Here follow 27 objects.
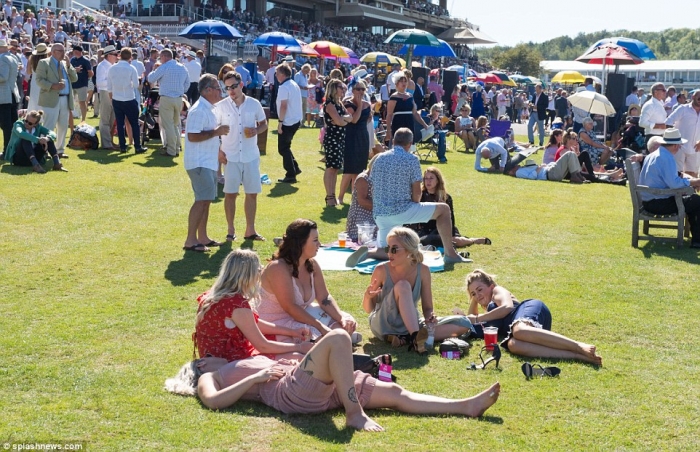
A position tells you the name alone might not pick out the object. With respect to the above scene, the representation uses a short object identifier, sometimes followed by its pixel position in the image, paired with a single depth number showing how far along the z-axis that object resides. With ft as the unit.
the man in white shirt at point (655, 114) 51.93
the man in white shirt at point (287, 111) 44.52
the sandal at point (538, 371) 18.93
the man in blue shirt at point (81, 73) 55.67
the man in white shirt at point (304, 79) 72.54
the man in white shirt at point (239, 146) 31.91
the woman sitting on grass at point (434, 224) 31.71
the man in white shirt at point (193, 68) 64.23
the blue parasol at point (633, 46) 81.51
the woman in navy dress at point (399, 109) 49.26
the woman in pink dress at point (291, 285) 19.74
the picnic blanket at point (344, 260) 29.40
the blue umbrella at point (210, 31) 71.10
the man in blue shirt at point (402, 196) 29.96
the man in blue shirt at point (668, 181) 34.60
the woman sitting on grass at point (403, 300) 20.83
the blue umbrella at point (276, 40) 88.43
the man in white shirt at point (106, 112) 52.65
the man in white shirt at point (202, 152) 29.66
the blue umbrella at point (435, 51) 92.02
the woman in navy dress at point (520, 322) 20.25
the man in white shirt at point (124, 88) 49.49
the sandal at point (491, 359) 19.58
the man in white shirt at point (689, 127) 43.91
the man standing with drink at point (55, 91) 47.09
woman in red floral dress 17.51
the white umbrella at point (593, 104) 63.72
